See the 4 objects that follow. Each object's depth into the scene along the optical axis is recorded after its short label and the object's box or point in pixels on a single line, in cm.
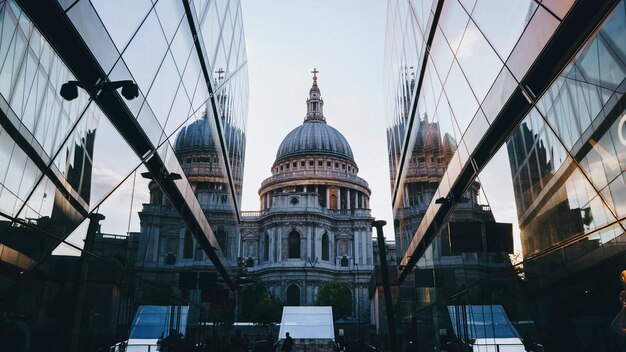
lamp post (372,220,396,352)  1995
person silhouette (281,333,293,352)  2295
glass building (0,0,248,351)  507
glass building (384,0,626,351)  500
